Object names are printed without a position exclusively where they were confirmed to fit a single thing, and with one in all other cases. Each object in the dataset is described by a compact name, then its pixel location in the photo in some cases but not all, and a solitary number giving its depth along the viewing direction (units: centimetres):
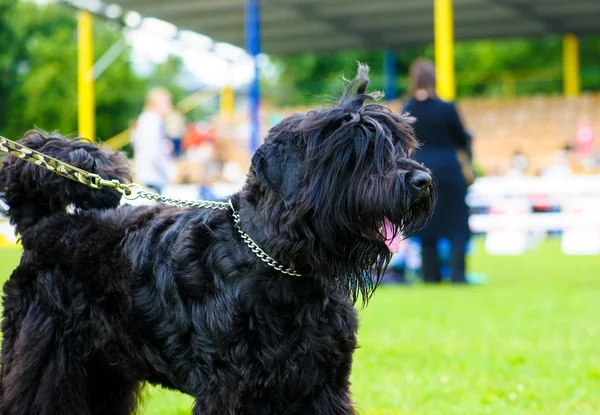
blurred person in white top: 1272
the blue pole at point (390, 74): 3344
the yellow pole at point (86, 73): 2386
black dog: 340
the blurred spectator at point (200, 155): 2102
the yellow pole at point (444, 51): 1825
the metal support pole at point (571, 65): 3184
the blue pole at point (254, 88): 1880
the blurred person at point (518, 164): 2465
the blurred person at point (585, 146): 2450
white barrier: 1877
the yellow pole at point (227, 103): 2967
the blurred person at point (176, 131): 2684
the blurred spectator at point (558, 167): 2198
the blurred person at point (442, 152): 1134
